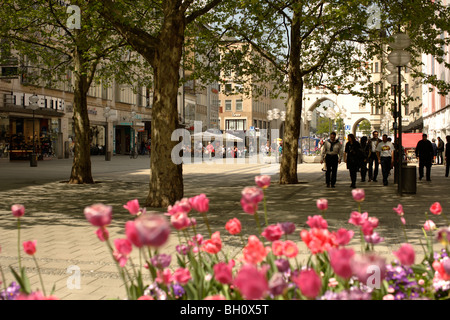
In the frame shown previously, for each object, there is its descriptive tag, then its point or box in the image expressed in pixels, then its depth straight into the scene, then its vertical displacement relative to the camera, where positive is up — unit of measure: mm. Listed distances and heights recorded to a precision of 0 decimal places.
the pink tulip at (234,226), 2582 -367
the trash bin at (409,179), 14109 -801
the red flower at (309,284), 1604 -400
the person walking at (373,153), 19469 -180
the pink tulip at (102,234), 2371 -372
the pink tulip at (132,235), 1736 -275
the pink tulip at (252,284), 1531 -381
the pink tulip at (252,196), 2297 -199
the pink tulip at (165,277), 2479 -585
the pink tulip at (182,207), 2678 -285
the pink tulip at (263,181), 2717 -161
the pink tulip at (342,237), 2365 -387
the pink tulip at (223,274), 2010 -465
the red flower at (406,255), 2062 -404
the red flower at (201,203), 2602 -260
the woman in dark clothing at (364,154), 17969 -216
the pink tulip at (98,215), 1864 -224
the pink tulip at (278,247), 2350 -428
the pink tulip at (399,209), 3357 -376
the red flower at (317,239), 2350 -395
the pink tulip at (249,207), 2357 -254
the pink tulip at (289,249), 2285 -427
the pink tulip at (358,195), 2859 -244
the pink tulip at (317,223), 2590 -352
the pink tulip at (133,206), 2746 -290
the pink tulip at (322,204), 2838 -289
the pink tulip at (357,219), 2630 -344
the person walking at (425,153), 20158 -189
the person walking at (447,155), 21594 -284
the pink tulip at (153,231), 1496 -226
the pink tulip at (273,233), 2393 -369
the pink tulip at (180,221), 2383 -318
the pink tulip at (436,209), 3110 -348
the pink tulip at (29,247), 2586 -462
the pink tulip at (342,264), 1611 -343
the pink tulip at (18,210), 2757 -307
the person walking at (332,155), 16641 -207
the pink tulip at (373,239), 2646 -439
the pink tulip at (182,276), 2383 -556
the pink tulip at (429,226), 3174 -454
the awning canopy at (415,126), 55400 +2427
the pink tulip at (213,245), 2732 -486
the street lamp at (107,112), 41812 +2793
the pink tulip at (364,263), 1590 -343
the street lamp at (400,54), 14266 +2453
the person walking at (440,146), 30147 +104
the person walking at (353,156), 16862 -247
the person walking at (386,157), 17453 -289
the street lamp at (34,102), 31641 +2739
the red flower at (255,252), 2191 -419
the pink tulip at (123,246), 2484 -441
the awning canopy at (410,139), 40766 +672
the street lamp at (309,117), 45656 +2612
